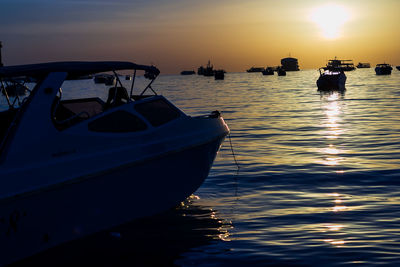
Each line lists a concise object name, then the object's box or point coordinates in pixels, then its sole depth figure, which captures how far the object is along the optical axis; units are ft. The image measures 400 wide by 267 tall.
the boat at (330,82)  259.60
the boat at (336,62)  590.80
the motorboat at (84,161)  25.64
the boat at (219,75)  631.11
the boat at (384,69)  571.69
